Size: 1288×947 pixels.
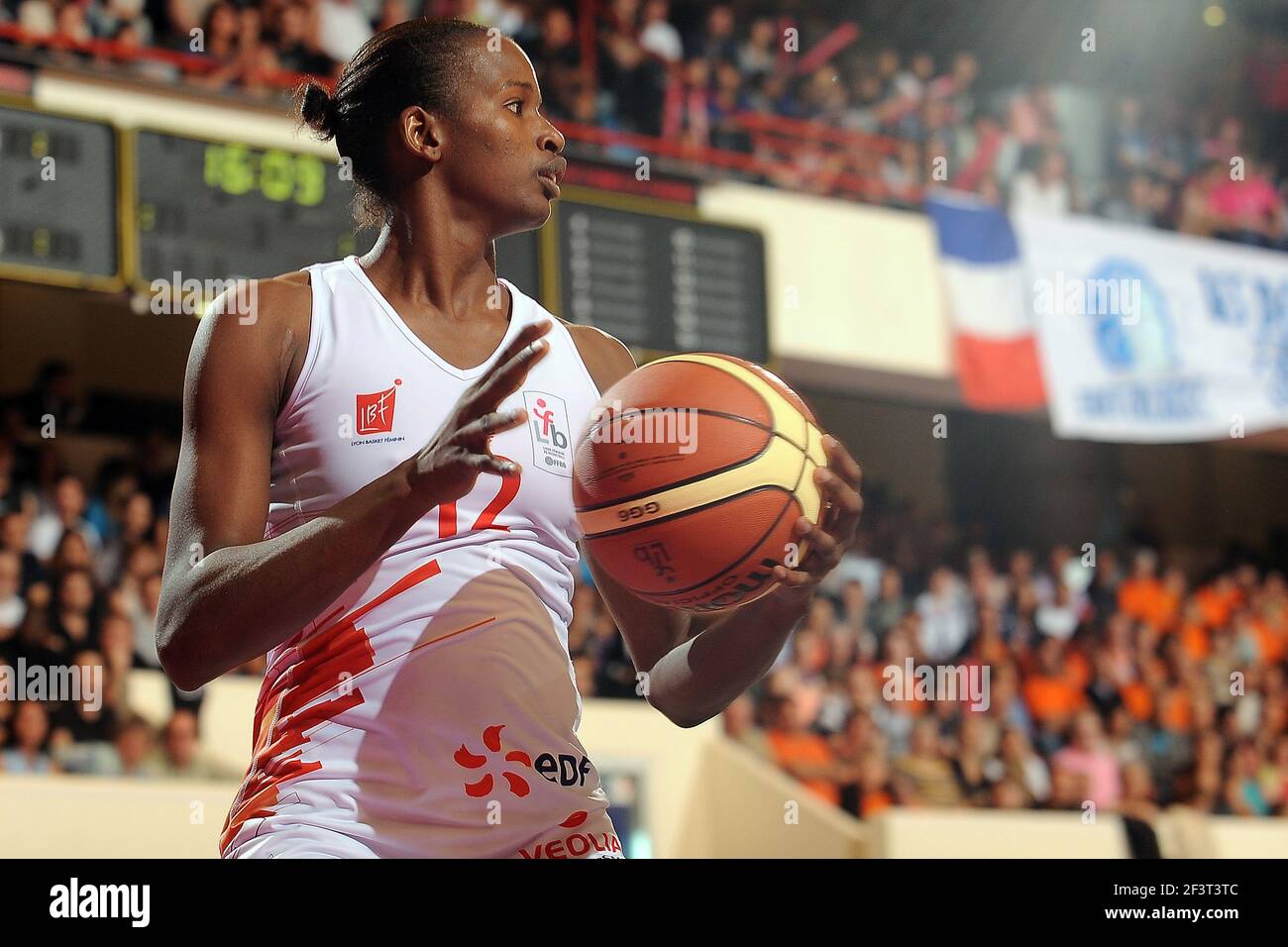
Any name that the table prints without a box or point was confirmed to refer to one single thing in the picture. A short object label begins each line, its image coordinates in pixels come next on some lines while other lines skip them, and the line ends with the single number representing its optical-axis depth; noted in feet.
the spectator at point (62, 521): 20.79
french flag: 31.78
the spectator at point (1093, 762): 27.89
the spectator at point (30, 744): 17.84
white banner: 31.19
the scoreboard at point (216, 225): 20.20
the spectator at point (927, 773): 25.57
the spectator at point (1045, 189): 35.78
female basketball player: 5.53
